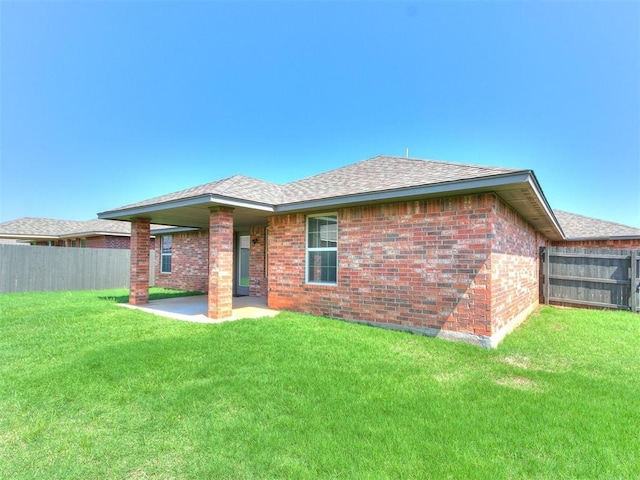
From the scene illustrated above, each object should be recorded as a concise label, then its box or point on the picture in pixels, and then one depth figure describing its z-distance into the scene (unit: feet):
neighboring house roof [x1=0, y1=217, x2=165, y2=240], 60.90
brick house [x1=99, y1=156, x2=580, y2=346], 17.90
